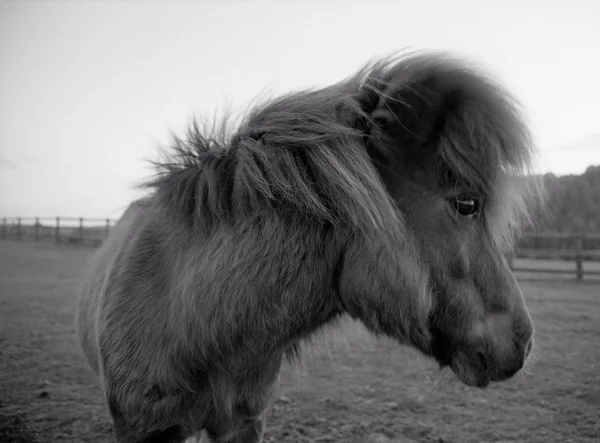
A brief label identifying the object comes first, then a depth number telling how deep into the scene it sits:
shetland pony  1.51
